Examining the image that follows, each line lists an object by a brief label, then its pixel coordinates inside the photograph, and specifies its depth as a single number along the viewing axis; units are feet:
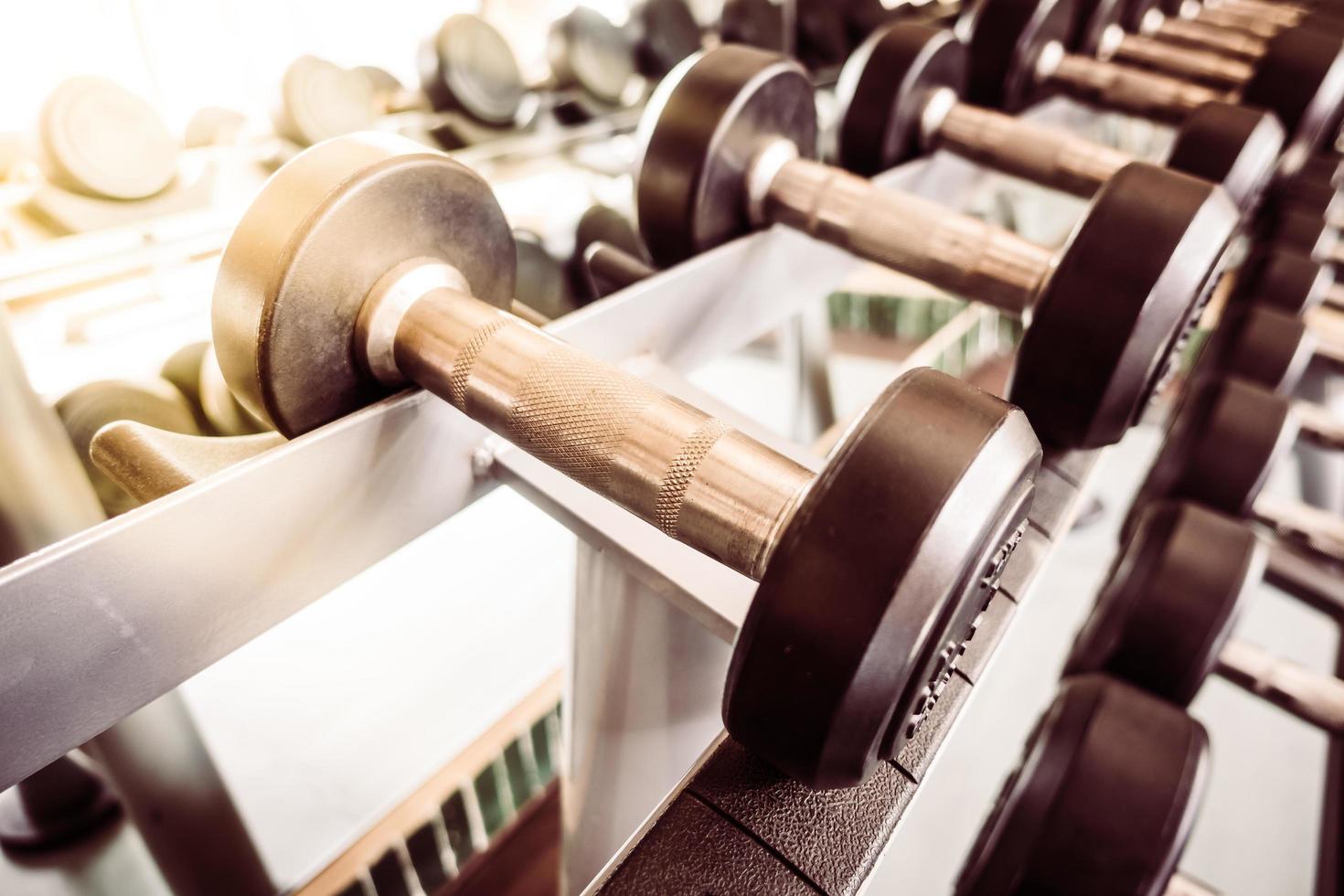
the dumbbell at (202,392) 1.80
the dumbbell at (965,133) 2.13
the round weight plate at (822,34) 4.12
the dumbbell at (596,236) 2.51
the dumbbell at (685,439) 0.87
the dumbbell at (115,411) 1.63
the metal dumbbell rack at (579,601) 0.99
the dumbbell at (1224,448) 2.35
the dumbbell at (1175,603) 1.97
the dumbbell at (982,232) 1.44
